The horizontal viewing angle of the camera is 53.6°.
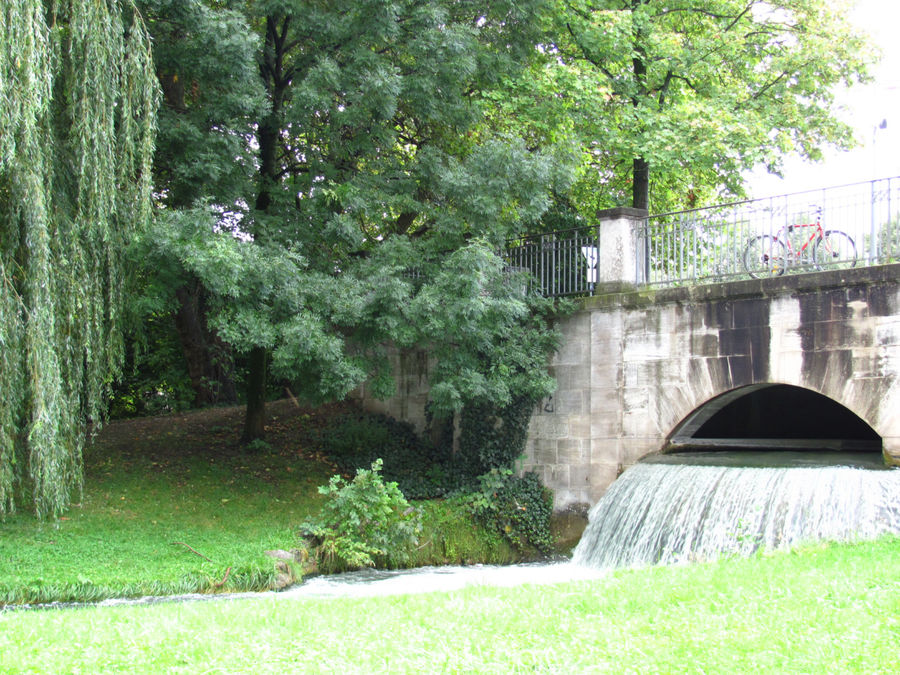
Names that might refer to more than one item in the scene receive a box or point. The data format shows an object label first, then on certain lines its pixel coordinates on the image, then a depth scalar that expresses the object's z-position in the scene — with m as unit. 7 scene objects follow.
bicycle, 11.00
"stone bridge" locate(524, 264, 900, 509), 10.37
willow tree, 8.85
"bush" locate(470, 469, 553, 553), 12.74
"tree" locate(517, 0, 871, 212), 13.38
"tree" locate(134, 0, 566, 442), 10.85
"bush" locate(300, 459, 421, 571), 10.97
